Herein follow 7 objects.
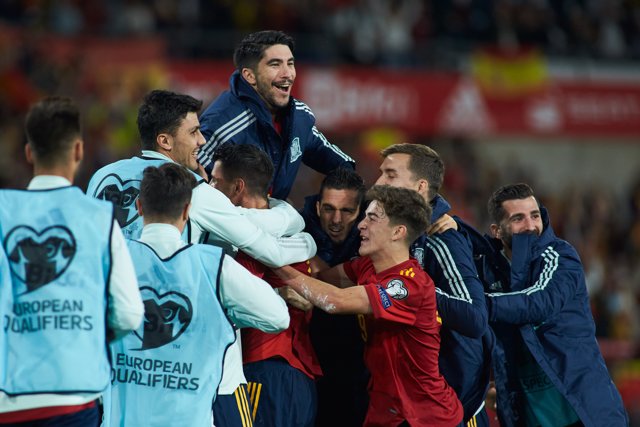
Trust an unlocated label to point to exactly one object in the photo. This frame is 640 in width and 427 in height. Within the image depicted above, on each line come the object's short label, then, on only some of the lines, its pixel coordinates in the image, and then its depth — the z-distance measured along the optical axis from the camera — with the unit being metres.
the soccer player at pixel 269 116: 12.37
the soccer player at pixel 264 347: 10.76
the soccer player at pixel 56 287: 8.17
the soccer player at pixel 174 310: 9.09
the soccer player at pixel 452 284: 10.92
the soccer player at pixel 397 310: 10.45
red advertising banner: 33.16
